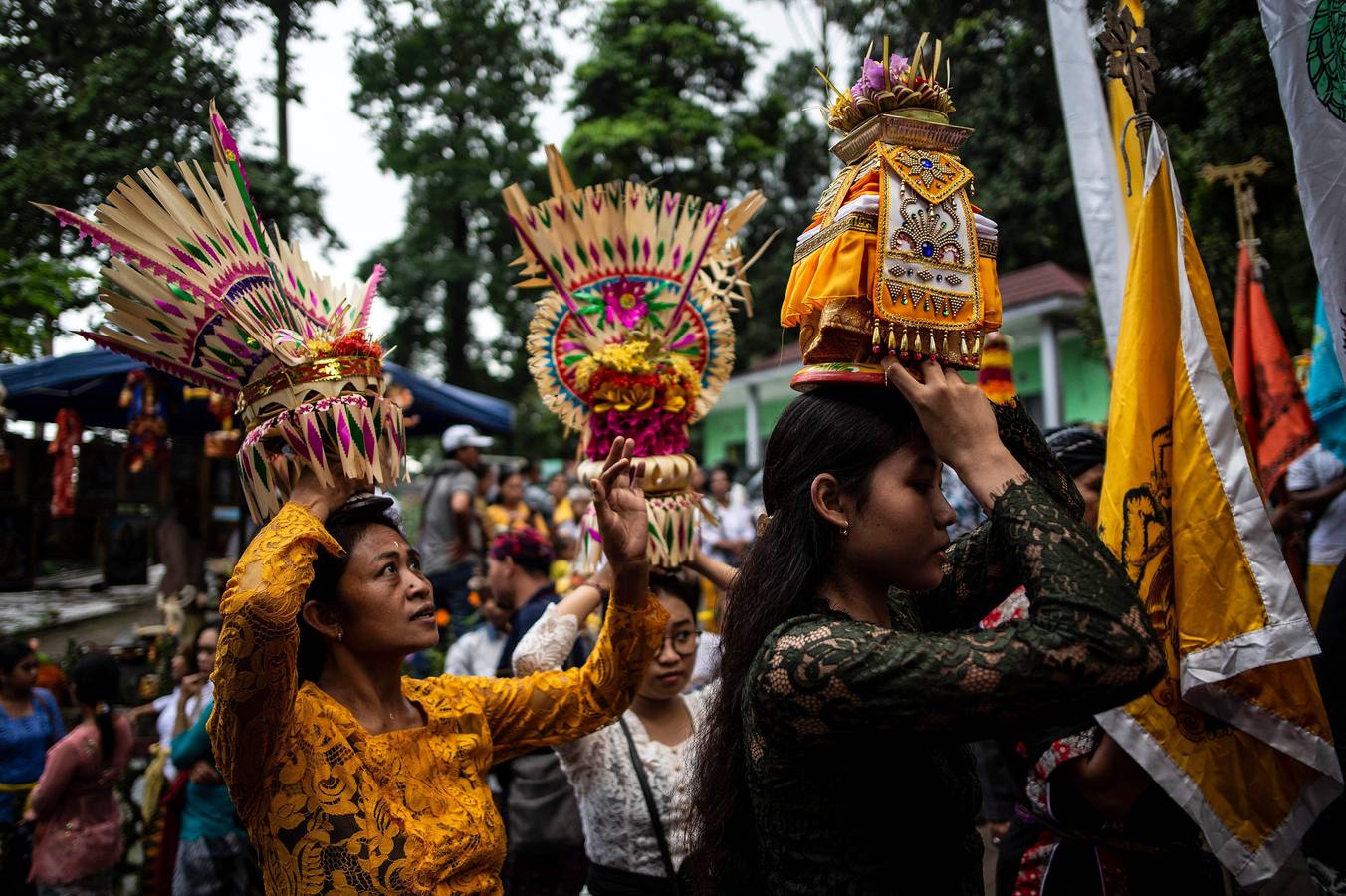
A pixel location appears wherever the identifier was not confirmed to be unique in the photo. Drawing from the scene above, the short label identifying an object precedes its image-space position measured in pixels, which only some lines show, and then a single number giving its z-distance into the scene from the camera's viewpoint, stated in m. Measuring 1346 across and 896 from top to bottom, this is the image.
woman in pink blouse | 4.45
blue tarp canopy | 6.19
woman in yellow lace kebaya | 1.96
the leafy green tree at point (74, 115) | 5.13
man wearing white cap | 7.64
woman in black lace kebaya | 1.40
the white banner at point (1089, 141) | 3.00
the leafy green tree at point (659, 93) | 19.38
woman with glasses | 2.90
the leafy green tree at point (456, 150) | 19.50
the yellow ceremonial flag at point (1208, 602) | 2.12
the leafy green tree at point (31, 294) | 5.20
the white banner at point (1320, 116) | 2.19
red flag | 3.67
